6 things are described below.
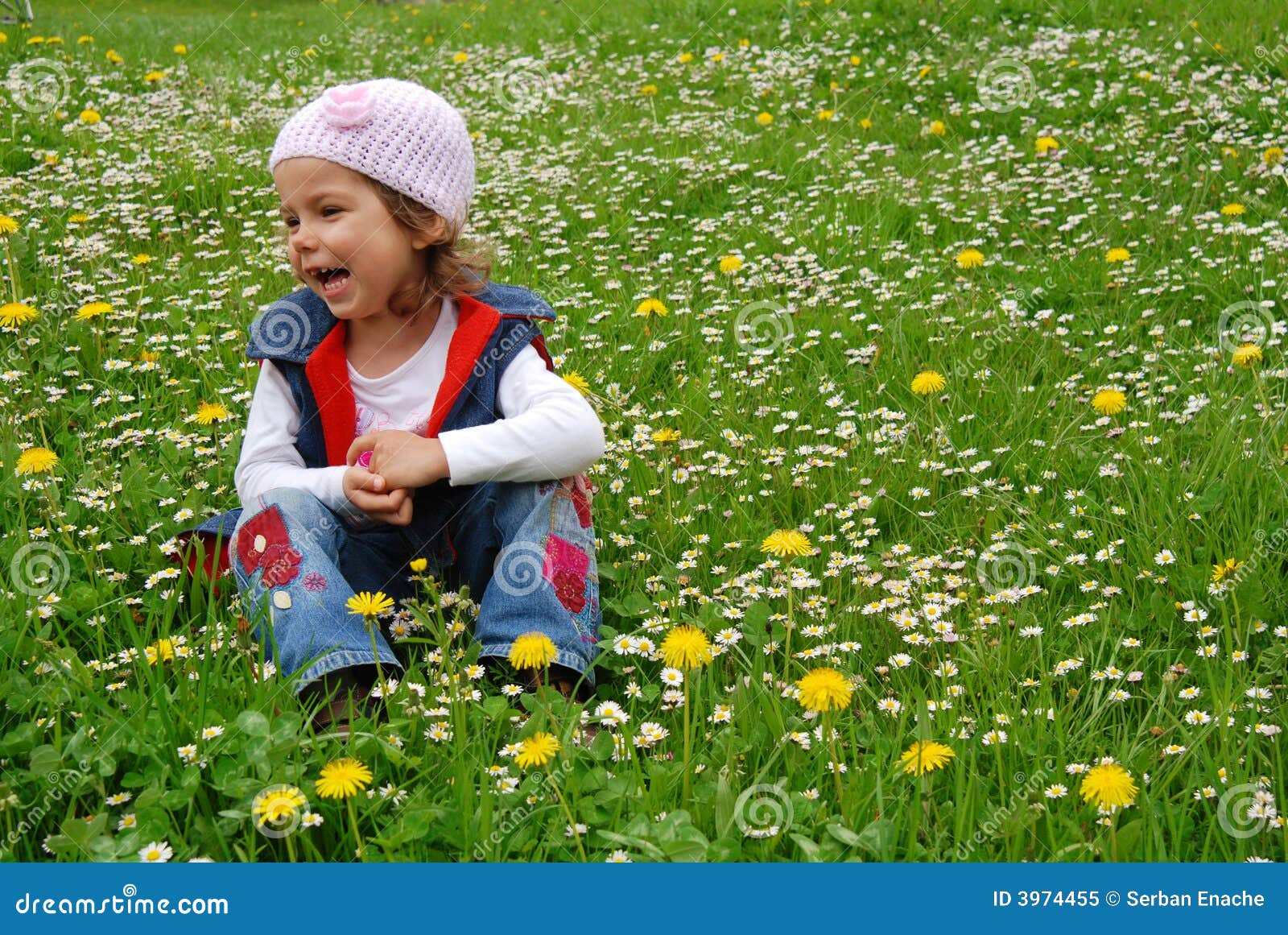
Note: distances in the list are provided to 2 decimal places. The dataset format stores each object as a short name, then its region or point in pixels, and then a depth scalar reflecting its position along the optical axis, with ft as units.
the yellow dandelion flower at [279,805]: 6.63
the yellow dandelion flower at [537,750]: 7.09
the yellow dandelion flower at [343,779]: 6.81
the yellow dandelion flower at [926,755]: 7.09
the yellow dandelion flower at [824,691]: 7.20
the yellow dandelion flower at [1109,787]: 6.74
